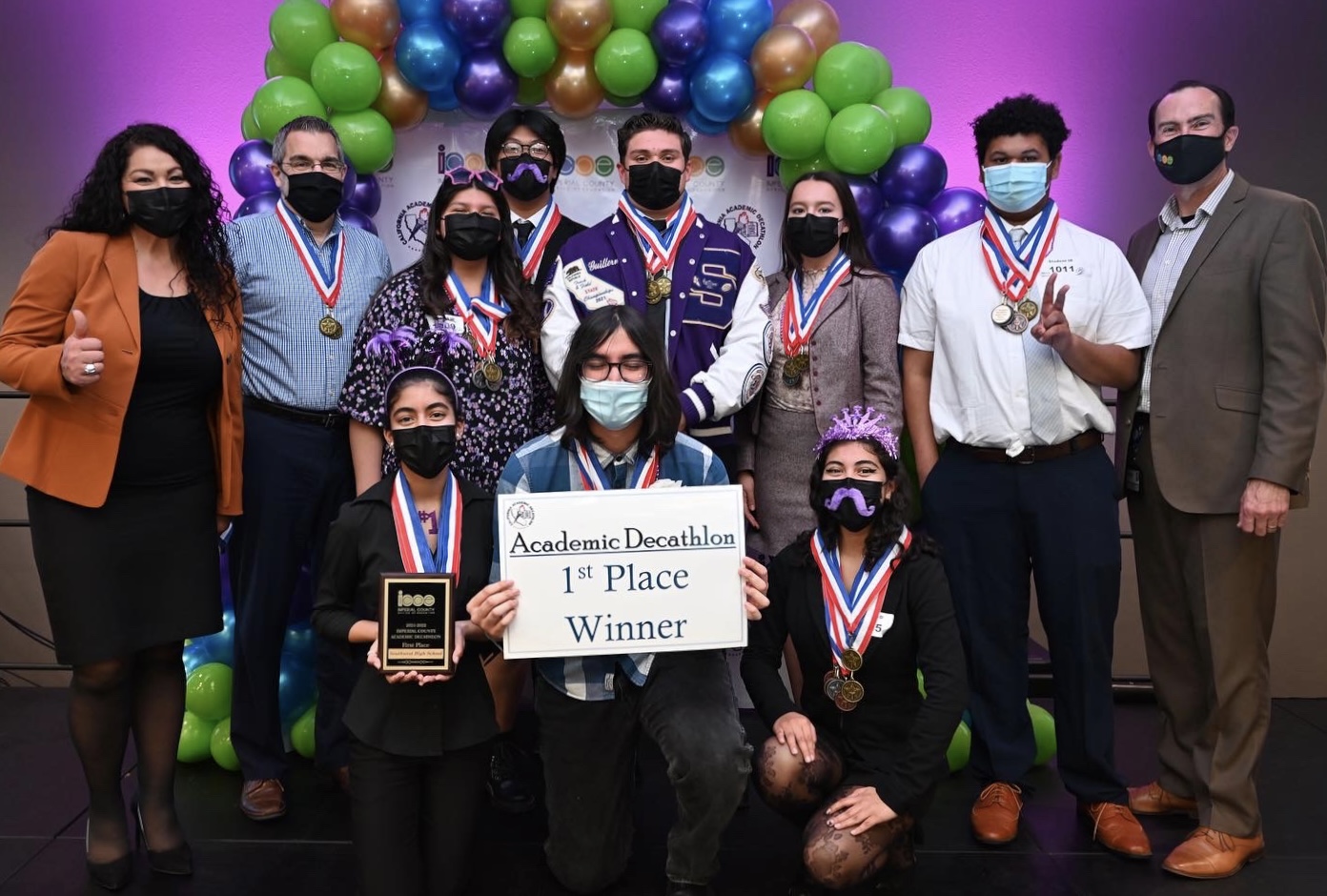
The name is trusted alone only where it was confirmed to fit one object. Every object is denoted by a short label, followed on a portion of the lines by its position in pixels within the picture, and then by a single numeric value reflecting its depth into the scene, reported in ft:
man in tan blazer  9.77
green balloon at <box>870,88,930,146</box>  12.78
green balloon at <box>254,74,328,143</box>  12.39
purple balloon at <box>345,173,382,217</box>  13.20
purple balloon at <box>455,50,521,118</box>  12.80
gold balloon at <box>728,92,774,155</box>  13.35
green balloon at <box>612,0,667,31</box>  12.63
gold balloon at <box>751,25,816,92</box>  12.67
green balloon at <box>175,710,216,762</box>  12.36
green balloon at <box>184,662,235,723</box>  12.23
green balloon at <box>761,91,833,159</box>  12.51
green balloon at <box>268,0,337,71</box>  12.72
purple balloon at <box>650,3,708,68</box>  12.50
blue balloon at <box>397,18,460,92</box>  12.53
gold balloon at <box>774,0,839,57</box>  13.08
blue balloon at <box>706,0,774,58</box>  12.67
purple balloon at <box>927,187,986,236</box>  12.85
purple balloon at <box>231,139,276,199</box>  12.57
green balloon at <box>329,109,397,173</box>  12.69
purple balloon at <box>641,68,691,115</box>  13.15
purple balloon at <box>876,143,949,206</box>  12.68
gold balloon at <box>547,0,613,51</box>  12.32
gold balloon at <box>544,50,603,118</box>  12.92
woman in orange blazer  9.07
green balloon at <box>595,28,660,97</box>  12.50
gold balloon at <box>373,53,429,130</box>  13.06
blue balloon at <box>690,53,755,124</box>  12.62
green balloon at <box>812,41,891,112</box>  12.64
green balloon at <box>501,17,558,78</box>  12.57
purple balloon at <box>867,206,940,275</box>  12.47
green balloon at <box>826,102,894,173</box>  12.35
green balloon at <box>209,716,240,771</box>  12.12
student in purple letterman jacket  10.83
